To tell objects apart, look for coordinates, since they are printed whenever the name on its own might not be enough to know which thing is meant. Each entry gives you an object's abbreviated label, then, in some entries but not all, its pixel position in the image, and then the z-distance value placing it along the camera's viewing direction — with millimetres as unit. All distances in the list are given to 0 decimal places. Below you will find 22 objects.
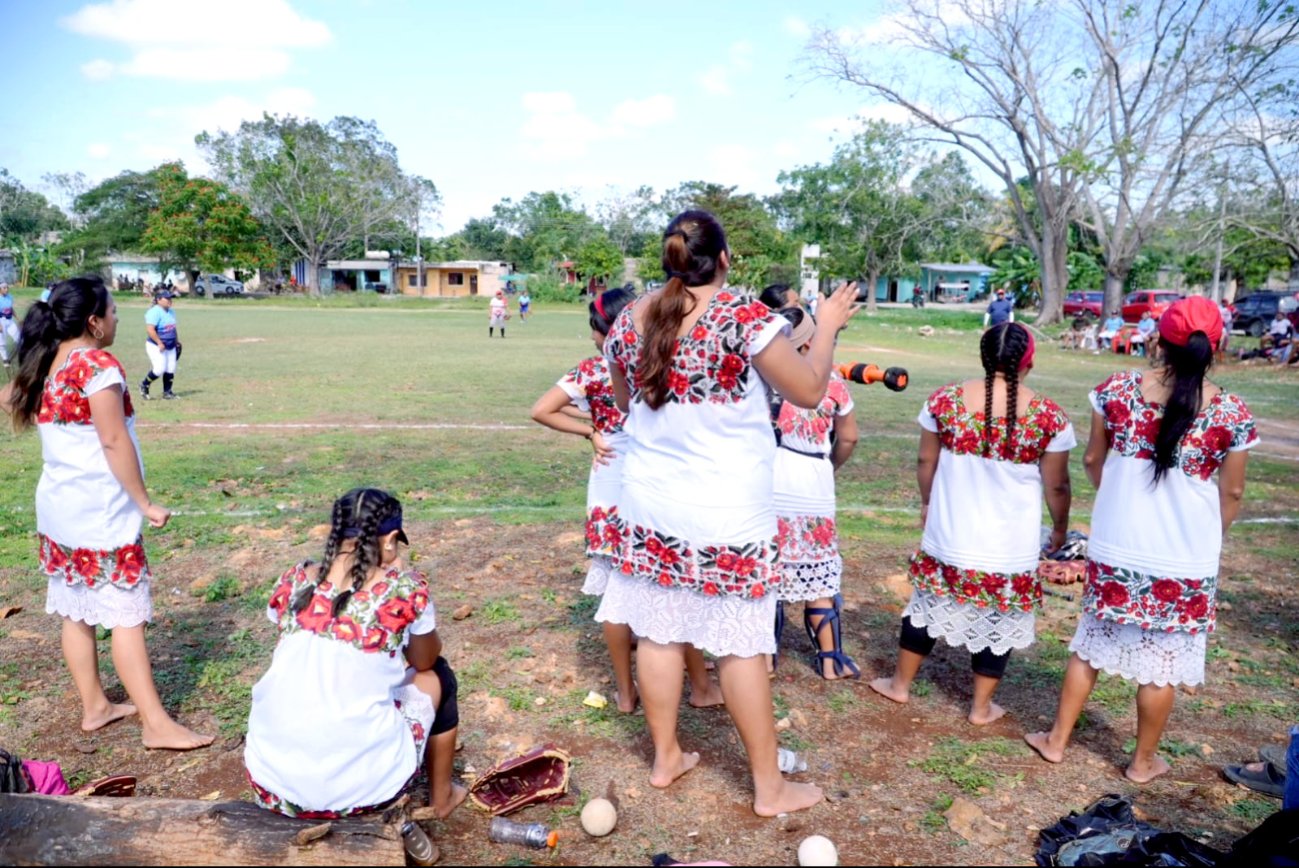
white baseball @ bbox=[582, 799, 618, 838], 3172
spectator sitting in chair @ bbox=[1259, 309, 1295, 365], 23062
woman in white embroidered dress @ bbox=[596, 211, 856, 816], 2973
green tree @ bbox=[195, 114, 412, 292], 62781
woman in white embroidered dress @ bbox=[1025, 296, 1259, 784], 3389
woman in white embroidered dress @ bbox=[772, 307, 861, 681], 4285
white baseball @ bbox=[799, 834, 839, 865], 2938
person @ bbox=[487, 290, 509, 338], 28938
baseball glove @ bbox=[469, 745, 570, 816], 3325
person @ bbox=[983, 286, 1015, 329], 23562
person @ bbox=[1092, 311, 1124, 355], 28039
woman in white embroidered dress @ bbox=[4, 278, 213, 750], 3625
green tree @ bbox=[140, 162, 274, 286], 56125
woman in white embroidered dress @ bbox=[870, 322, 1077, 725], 3814
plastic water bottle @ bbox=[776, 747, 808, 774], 3639
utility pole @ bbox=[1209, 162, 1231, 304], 27850
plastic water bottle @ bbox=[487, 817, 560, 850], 3121
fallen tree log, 2586
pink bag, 3168
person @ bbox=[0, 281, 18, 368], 17047
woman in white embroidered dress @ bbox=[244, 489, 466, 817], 2779
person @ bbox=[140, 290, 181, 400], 13055
